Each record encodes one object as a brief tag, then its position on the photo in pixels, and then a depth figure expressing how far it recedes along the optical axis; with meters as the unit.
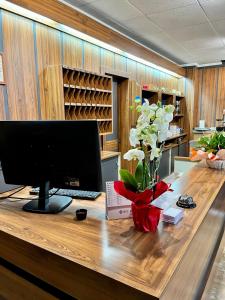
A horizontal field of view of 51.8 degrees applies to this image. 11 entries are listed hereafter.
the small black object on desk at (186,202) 1.33
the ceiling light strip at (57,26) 2.30
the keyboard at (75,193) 1.53
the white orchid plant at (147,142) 1.03
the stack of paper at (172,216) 1.13
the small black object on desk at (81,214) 1.21
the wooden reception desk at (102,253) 0.78
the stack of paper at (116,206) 1.19
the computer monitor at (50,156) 1.23
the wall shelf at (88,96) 2.84
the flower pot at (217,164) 2.29
